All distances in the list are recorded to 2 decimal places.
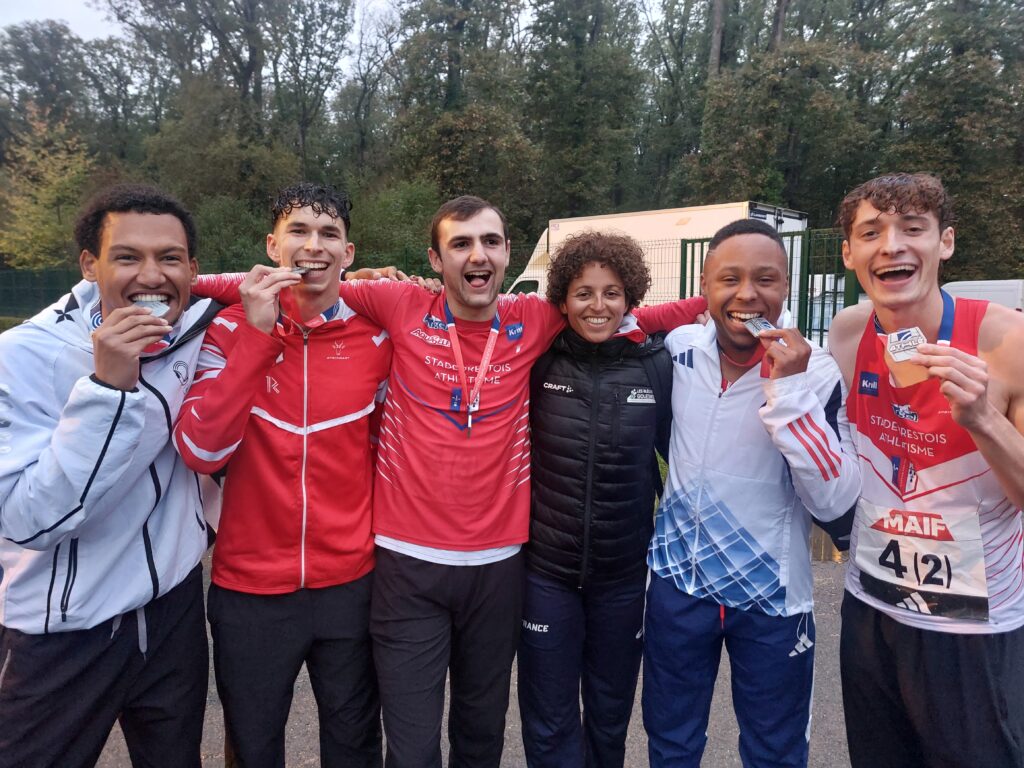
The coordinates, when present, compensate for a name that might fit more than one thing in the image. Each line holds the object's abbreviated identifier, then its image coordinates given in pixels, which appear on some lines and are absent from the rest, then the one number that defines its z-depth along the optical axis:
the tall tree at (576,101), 31.38
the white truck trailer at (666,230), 12.46
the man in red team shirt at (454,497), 2.59
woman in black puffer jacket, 2.68
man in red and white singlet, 2.08
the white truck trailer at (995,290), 11.25
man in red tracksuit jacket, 2.52
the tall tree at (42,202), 26.80
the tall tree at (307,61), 36.31
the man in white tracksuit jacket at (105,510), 1.98
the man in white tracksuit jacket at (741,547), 2.47
